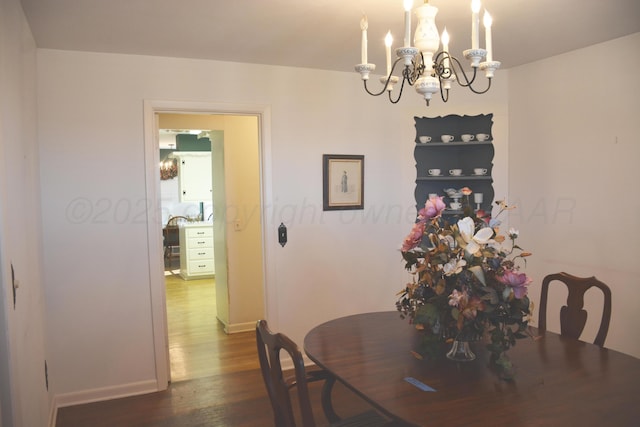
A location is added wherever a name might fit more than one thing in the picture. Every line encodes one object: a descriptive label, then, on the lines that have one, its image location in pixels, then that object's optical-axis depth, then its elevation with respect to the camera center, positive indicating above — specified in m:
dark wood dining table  1.46 -0.67
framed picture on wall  3.84 +0.11
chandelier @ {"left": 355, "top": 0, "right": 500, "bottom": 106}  1.86 +0.57
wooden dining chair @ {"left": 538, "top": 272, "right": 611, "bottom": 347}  2.19 -0.56
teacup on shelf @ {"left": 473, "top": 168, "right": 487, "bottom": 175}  4.11 +0.18
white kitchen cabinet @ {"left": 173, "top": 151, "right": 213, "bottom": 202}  8.65 +0.40
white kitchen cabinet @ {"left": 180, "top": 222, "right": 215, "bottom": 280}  7.63 -0.85
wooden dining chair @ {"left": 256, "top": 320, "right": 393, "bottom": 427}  1.48 -0.62
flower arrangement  1.72 -0.35
